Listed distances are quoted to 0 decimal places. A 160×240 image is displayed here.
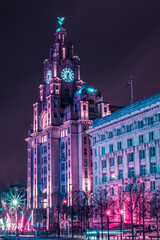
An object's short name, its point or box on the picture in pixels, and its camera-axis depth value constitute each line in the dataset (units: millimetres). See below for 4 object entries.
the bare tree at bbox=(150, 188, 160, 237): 75062
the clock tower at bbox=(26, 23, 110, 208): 156375
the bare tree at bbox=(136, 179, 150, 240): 80431
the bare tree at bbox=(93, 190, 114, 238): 92125
